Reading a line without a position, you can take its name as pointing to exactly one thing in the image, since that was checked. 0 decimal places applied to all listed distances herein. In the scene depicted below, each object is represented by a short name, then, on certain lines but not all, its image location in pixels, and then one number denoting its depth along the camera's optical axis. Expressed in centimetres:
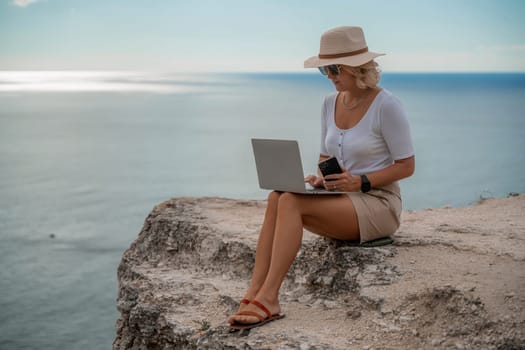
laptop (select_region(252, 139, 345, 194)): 491
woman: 491
